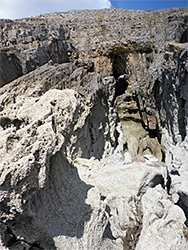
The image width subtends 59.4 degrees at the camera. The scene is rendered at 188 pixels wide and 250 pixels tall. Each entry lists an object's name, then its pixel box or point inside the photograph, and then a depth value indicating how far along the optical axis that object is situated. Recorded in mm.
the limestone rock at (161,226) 4281
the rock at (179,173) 6543
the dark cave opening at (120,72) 17788
